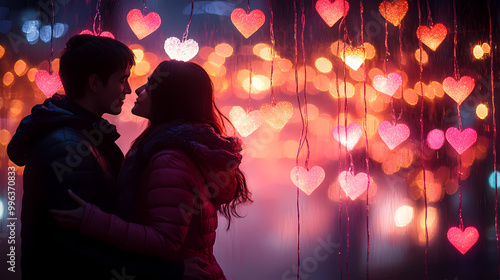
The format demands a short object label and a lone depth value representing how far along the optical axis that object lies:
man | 1.04
